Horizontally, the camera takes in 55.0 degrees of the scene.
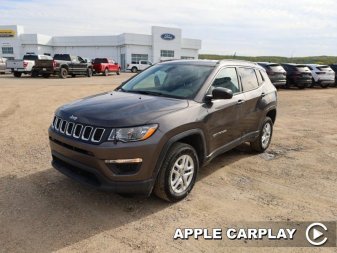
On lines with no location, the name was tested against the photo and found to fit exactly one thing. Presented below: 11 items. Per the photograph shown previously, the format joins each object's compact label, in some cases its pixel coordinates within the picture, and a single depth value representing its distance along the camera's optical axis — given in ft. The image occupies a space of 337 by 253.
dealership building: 177.58
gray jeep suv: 11.66
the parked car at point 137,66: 144.97
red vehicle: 102.94
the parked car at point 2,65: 90.79
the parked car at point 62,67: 76.48
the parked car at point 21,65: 81.05
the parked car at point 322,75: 71.51
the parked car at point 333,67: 78.48
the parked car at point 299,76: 66.54
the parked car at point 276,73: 59.54
